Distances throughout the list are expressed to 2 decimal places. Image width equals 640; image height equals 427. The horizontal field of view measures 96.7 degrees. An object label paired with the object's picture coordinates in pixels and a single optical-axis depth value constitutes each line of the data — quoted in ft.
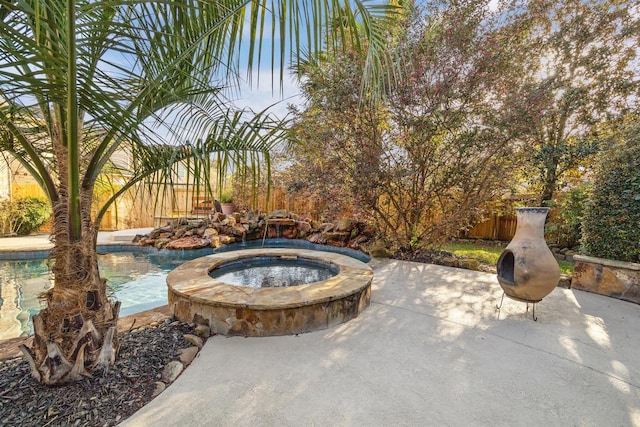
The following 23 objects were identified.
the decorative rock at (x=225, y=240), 29.59
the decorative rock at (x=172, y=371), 6.83
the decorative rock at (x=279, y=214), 33.44
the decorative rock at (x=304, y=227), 32.56
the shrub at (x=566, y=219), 21.49
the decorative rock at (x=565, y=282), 14.60
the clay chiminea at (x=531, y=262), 9.73
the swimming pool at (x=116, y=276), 13.32
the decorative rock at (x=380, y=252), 20.81
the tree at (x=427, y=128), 16.57
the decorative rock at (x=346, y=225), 27.41
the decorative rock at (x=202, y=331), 9.12
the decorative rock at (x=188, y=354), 7.64
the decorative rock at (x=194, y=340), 8.51
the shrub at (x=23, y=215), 29.48
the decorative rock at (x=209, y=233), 29.27
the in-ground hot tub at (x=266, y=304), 9.17
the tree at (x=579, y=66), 19.47
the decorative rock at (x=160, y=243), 27.79
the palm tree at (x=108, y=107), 4.55
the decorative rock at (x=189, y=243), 27.32
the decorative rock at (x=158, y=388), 6.31
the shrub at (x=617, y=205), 12.28
